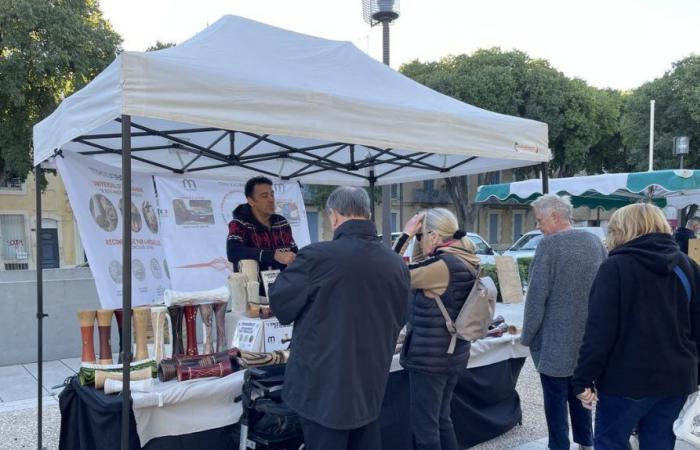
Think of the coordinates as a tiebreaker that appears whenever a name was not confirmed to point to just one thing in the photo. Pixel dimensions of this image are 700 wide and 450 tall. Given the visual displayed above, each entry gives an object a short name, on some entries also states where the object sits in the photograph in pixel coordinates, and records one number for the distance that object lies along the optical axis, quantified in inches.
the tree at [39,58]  528.7
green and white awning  266.5
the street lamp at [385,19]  241.8
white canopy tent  87.5
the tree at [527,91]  836.0
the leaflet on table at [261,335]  109.7
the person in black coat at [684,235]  283.9
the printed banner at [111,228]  132.7
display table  90.6
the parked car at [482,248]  534.6
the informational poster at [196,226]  163.4
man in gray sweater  109.0
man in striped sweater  127.3
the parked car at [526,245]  504.1
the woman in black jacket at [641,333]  82.9
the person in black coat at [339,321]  75.9
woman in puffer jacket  96.2
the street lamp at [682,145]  484.1
